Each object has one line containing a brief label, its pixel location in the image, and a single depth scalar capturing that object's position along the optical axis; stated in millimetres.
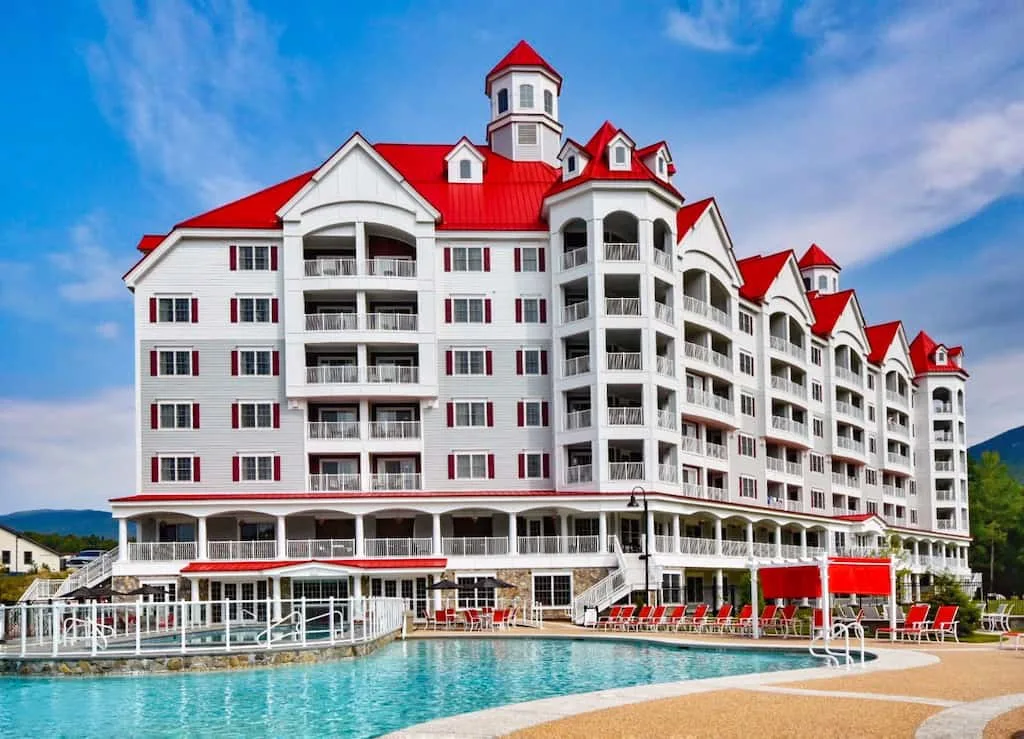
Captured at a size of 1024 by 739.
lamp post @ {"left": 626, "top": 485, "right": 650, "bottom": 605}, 46875
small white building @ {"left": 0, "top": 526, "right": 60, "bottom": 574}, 107625
